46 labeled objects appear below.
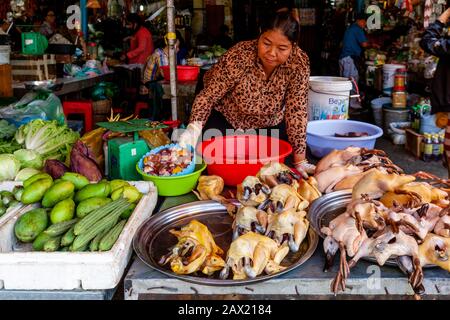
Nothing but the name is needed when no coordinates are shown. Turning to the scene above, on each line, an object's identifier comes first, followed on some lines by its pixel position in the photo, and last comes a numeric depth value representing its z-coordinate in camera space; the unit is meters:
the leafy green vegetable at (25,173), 2.09
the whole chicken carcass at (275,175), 1.76
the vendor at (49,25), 7.76
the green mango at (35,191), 1.76
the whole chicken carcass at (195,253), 1.38
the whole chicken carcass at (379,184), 1.65
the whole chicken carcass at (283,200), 1.58
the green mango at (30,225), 1.58
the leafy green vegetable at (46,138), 2.46
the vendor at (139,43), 7.90
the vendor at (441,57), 3.68
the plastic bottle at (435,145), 5.08
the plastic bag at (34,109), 3.18
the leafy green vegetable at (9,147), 2.47
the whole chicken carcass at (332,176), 1.96
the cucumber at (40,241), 1.52
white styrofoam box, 1.38
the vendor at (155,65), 6.11
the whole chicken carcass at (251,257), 1.36
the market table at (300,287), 1.37
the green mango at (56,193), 1.73
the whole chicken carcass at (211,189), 1.94
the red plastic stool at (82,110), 5.02
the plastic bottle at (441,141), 5.09
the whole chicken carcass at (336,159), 2.07
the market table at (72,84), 4.90
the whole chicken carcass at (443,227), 1.43
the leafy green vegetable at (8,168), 2.12
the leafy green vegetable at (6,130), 2.76
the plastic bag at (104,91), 6.48
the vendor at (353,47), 8.56
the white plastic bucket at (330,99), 3.80
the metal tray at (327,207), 1.68
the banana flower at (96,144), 2.46
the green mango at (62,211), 1.62
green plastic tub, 2.03
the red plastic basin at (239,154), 2.06
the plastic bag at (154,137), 2.29
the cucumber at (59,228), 1.54
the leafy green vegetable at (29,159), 2.28
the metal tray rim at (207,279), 1.33
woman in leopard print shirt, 2.52
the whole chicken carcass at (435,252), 1.37
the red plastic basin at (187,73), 5.06
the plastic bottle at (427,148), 5.07
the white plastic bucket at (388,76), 6.80
